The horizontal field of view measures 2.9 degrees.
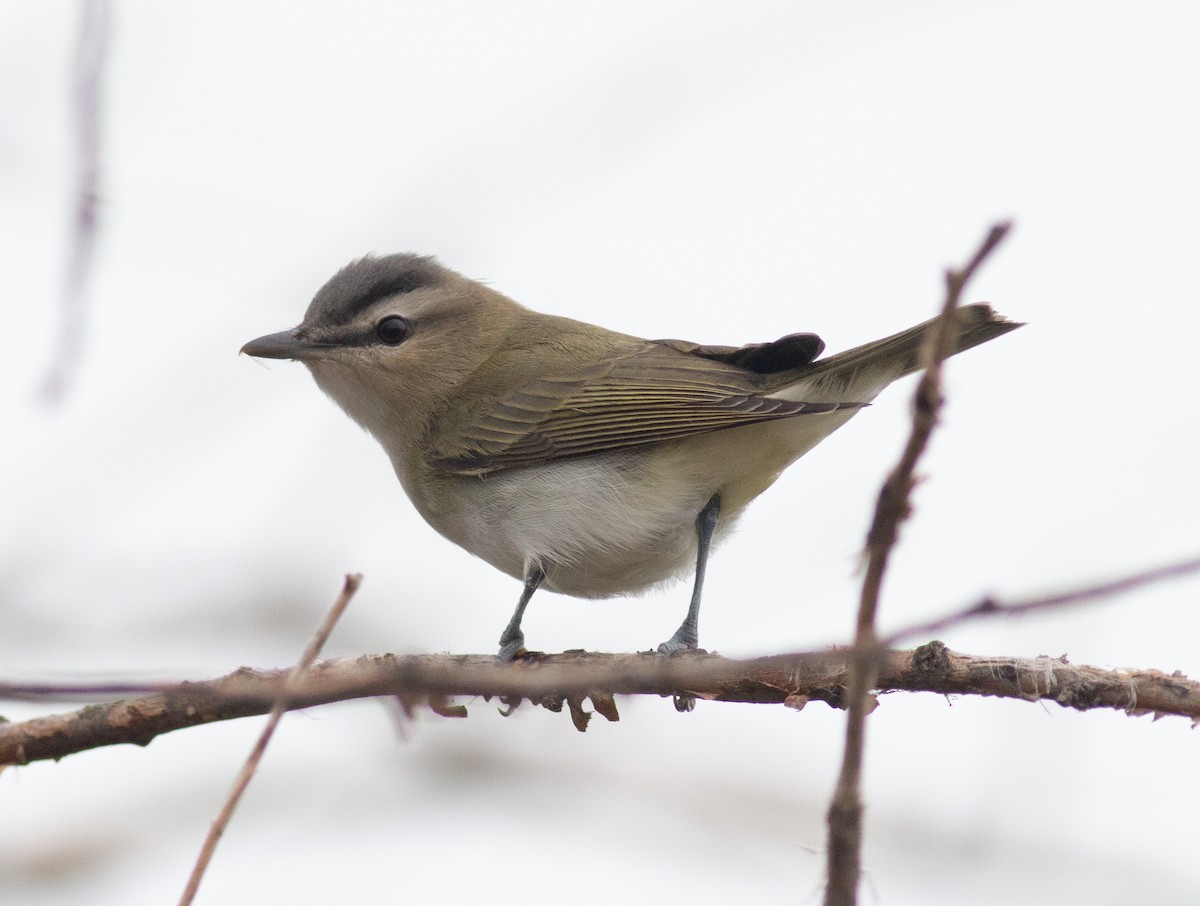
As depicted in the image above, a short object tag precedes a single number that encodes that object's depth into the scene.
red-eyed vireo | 3.74
